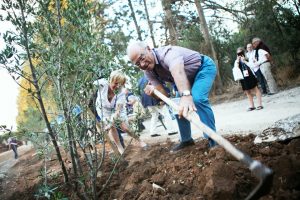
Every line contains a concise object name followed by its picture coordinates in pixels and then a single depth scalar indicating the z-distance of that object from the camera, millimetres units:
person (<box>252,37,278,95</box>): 8484
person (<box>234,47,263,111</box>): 7160
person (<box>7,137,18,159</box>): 14788
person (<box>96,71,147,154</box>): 3979
